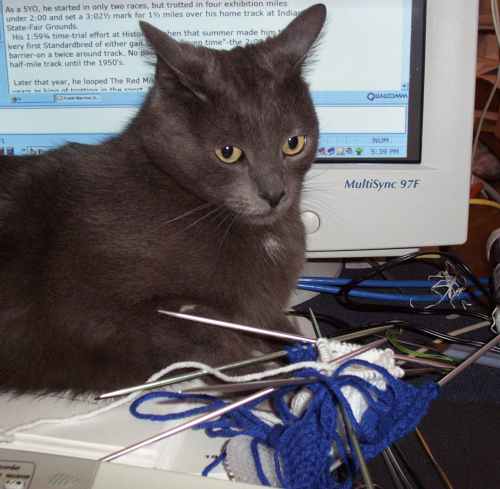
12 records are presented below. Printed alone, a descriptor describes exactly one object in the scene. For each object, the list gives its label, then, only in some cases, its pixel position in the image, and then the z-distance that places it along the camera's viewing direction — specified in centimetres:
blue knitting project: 50
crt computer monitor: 81
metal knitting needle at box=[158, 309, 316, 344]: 57
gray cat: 65
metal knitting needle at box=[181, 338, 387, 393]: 52
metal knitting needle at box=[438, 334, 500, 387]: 53
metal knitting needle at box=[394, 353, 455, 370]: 56
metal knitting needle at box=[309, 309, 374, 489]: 45
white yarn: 53
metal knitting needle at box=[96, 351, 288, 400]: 55
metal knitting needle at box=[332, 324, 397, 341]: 65
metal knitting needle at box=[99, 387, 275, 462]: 53
